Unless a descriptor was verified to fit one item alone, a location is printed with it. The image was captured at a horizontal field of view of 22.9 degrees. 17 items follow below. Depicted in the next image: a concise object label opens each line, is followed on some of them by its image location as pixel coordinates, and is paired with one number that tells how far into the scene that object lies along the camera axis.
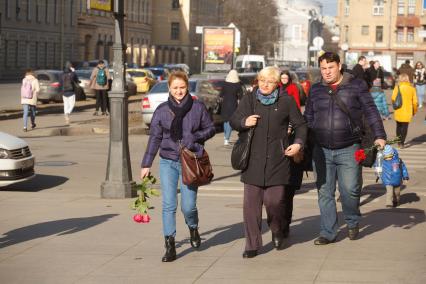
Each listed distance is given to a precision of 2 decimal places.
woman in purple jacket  8.94
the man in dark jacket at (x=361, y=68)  28.69
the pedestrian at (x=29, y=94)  26.72
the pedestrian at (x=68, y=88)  29.58
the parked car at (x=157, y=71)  62.86
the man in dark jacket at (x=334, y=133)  9.49
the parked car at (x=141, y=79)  52.00
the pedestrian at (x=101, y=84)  33.84
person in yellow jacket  22.67
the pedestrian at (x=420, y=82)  36.84
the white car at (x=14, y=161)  14.94
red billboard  60.62
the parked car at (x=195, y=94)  27.91
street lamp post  13.63
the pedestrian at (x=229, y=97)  22.28
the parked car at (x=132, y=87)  47.96
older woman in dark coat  8.79
